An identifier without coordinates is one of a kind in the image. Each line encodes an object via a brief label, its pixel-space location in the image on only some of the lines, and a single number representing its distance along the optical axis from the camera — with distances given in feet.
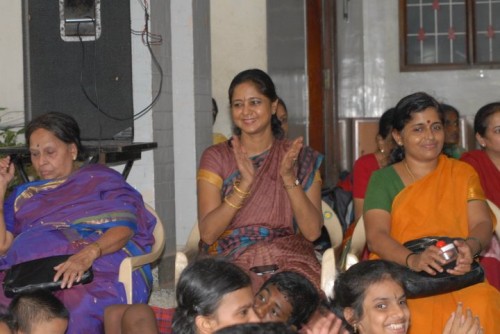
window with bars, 56.50
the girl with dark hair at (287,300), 17.85
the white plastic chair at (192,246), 23.57
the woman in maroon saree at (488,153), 26.56
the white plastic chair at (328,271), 20.81
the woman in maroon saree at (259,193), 22.17
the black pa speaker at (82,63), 30.70
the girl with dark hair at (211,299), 15.61
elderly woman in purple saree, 21.90
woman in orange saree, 22.21
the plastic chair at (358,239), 23.68
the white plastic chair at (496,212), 23.96
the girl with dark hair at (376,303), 16.85
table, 26.40
